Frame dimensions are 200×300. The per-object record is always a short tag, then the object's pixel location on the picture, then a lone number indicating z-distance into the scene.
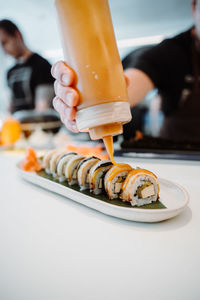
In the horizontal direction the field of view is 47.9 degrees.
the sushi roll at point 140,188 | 0.28
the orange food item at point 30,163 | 0.46
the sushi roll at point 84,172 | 0.34
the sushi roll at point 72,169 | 0.37
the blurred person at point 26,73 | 1.07
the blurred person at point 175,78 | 0.67
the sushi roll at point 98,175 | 0.32
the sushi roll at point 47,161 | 0.44
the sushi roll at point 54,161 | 0.42
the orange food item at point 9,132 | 0.80
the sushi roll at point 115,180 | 0.30
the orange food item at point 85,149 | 0.57
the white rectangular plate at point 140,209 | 0.25
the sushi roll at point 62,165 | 0.39
